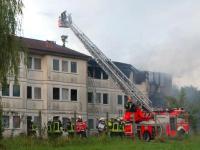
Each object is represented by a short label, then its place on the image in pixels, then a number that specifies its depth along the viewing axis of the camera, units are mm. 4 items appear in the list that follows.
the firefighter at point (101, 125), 34600
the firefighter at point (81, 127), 32938
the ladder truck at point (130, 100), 34562
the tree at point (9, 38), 19766
